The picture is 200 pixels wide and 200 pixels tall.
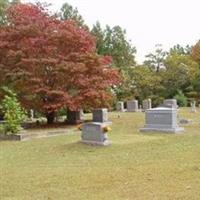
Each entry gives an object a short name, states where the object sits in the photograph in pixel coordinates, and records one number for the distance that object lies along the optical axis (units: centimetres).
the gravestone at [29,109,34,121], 2744
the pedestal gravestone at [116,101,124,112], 3481
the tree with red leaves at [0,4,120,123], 2183
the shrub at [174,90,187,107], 4082
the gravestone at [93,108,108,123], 2253
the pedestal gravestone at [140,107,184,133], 1864
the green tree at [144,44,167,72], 5034
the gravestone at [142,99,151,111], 3431
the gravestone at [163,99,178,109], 2969
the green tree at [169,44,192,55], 5573
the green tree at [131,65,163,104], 4650
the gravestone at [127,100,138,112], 3331
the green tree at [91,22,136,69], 4881
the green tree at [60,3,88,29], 5012
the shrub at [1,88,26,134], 1845
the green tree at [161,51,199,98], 4650
